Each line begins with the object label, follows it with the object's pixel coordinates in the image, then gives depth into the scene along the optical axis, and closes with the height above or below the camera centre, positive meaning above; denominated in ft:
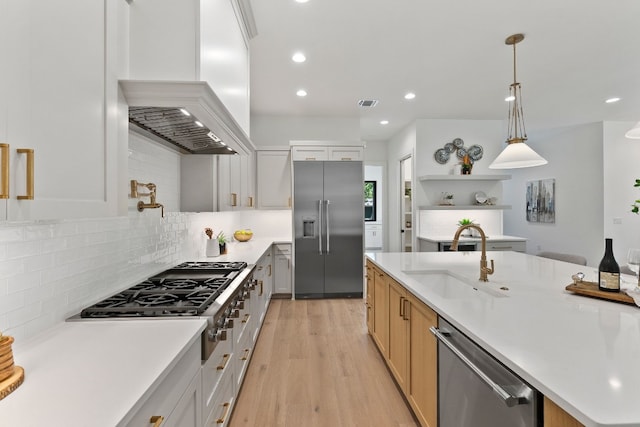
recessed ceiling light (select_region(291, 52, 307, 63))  10.61 +5.27
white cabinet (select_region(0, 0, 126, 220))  2.39 +0.98
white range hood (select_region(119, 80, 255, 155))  4.56 +1.69
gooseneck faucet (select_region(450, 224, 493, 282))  6.66 -1.13
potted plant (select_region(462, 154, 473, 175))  17.78 +2.69
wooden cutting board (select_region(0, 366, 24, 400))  2.64 -1.43
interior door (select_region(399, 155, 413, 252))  20.77 +0.24
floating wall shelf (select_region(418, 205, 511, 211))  17.65 +0.37
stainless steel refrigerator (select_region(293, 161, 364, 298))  15.49 -0.69
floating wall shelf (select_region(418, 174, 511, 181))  17.37 +1.98
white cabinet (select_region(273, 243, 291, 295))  15.58 -2.58
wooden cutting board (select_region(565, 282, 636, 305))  5.04 -1.30
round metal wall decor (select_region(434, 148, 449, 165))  18.16 +3.27
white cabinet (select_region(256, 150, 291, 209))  16.08 +1.85
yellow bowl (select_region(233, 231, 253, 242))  14.92 -1.04
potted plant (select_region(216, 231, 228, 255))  11.03 -1.07
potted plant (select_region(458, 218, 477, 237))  17.54 -0.48
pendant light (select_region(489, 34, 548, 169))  8.85 +1.62
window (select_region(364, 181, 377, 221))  29.84 +1.31
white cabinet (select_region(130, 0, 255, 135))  4.86 +2.72
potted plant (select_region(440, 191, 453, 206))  17.98 +0.83
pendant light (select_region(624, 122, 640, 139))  6.27 +1.62
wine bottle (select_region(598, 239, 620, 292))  5.23 -0.99
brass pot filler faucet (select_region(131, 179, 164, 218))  6.32 +0.40
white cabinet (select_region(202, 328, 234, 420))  4.72 -2.67
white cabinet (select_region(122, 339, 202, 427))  2.97 -1.97
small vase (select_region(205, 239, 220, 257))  10.27 -1.11
